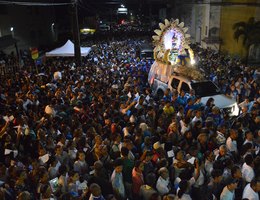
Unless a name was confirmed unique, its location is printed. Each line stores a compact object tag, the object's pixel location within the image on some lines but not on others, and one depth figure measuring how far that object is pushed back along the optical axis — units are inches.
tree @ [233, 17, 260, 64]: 790.5
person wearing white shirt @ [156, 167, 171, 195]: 209.3
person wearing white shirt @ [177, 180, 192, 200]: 190.9
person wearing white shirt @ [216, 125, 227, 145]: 280.7
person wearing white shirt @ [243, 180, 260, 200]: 192.9
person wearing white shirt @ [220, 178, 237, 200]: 195.2
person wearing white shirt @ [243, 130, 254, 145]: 262.1
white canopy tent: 734.5
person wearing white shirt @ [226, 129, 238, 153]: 265.3
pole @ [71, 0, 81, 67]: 671.0
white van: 404.2
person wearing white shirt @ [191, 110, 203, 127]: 319.1
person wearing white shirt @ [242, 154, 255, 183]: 218.5
